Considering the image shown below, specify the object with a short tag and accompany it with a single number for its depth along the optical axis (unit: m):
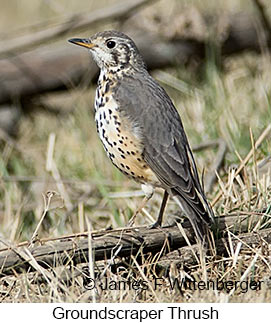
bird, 9.46
